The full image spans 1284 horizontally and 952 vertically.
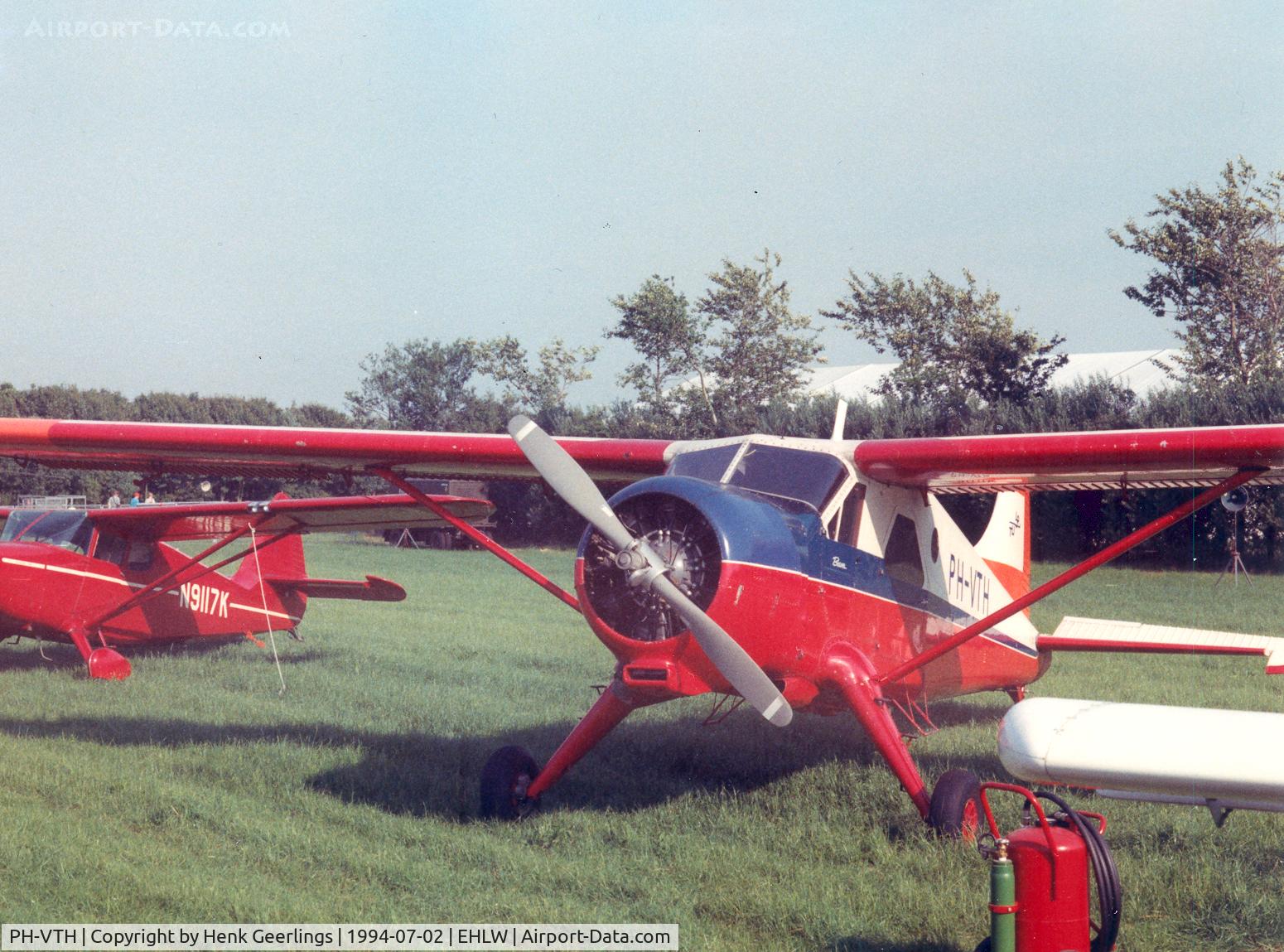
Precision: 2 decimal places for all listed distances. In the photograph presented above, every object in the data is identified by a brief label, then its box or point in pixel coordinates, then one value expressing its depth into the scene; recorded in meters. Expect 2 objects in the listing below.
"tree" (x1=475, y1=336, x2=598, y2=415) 49.78
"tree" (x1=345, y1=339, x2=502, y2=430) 56.03
